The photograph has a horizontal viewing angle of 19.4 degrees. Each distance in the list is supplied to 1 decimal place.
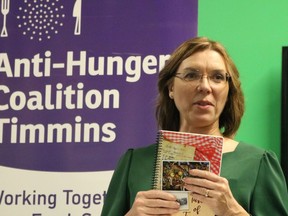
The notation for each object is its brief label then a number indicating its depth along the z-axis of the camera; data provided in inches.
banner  102.4
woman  69.3
